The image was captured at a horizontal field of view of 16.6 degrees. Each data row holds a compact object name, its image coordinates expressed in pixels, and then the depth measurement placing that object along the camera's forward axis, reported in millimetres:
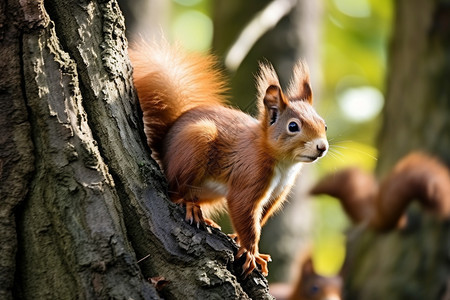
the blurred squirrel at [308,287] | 10234
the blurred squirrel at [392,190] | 8453
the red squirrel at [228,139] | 4727
